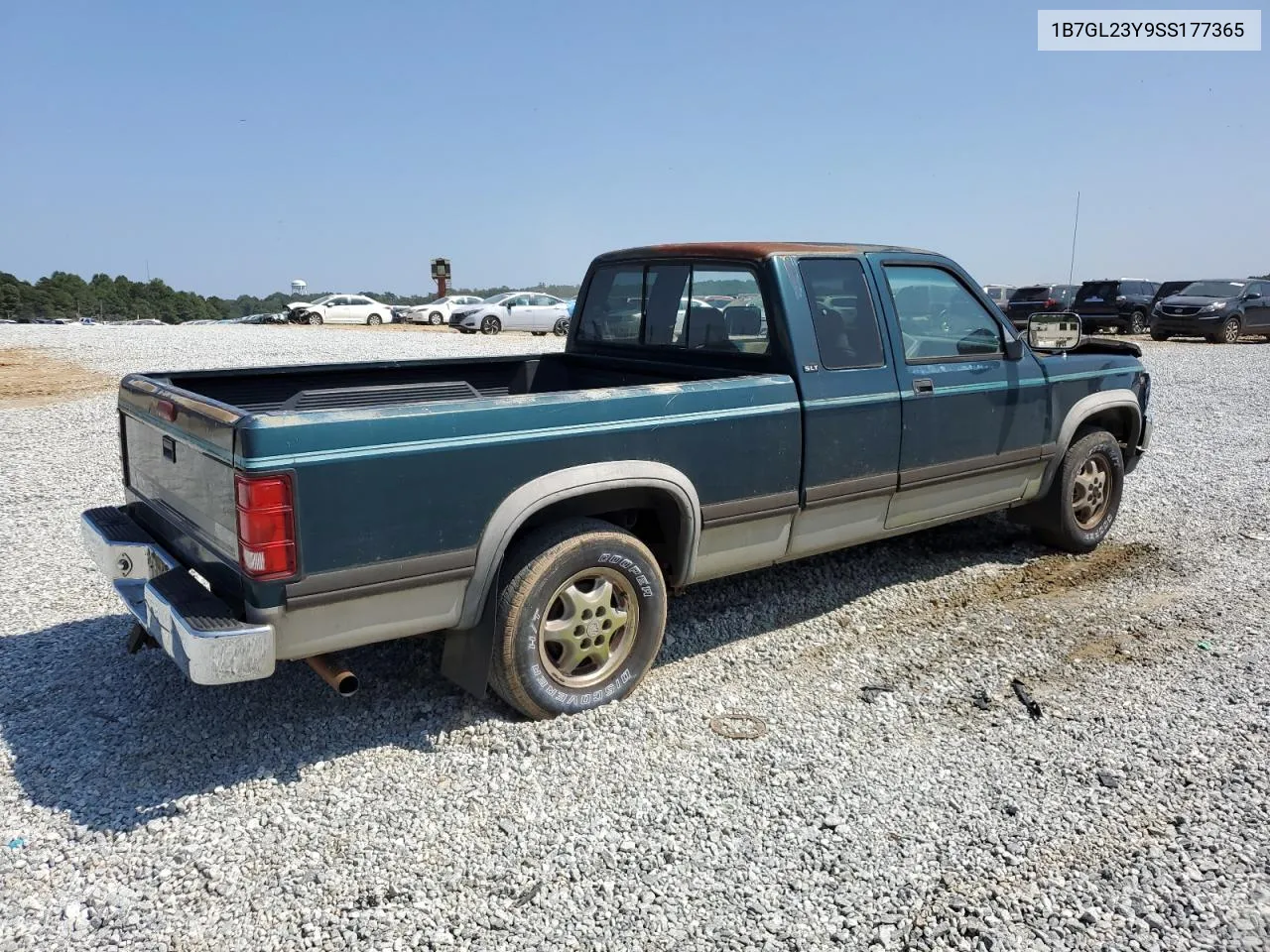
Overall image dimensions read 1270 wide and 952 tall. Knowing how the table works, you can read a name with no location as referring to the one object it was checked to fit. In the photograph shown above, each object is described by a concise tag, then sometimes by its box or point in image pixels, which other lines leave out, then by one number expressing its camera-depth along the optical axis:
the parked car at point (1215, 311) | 23.33
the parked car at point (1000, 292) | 31.63
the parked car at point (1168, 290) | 25.16
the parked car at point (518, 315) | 28.62
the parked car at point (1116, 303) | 26.33
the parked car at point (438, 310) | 35.25
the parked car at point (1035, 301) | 25.42
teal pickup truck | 3.08
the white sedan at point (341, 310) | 33.69
